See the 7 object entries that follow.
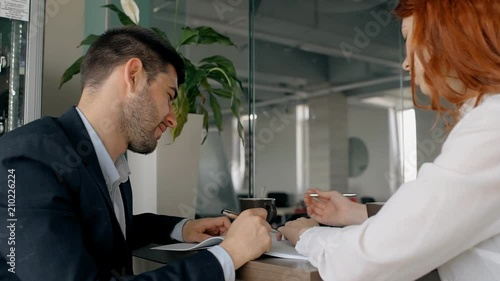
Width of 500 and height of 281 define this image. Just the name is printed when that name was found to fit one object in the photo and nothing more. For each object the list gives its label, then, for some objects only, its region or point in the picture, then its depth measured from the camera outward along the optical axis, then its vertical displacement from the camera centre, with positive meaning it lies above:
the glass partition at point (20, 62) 1.43 +0.33
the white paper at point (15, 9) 1.42 +0.49
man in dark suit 0.72 -0.03
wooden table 0.71 -0.16
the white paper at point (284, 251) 0.81 -0.15
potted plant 1.51 +0.31
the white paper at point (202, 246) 0.92 -0.15
